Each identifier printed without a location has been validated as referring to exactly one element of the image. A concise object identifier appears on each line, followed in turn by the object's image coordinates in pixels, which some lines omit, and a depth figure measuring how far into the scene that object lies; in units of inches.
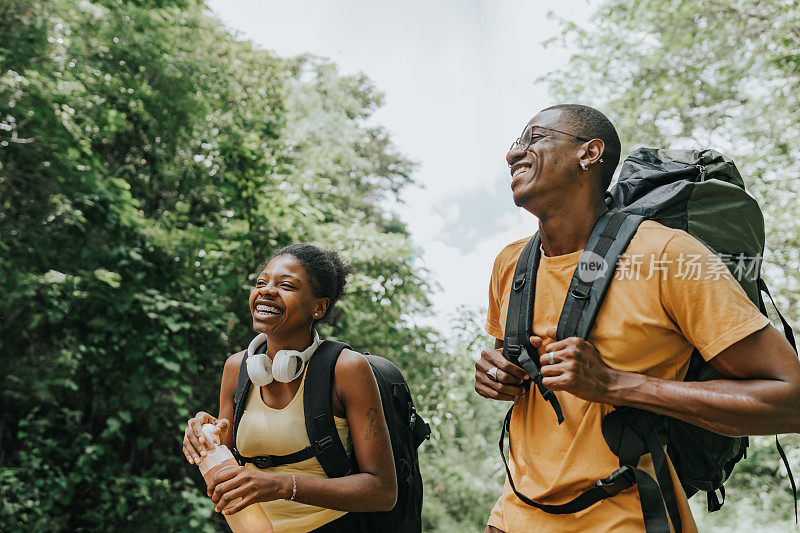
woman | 76.2
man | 53.3
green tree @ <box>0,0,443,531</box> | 220.7
